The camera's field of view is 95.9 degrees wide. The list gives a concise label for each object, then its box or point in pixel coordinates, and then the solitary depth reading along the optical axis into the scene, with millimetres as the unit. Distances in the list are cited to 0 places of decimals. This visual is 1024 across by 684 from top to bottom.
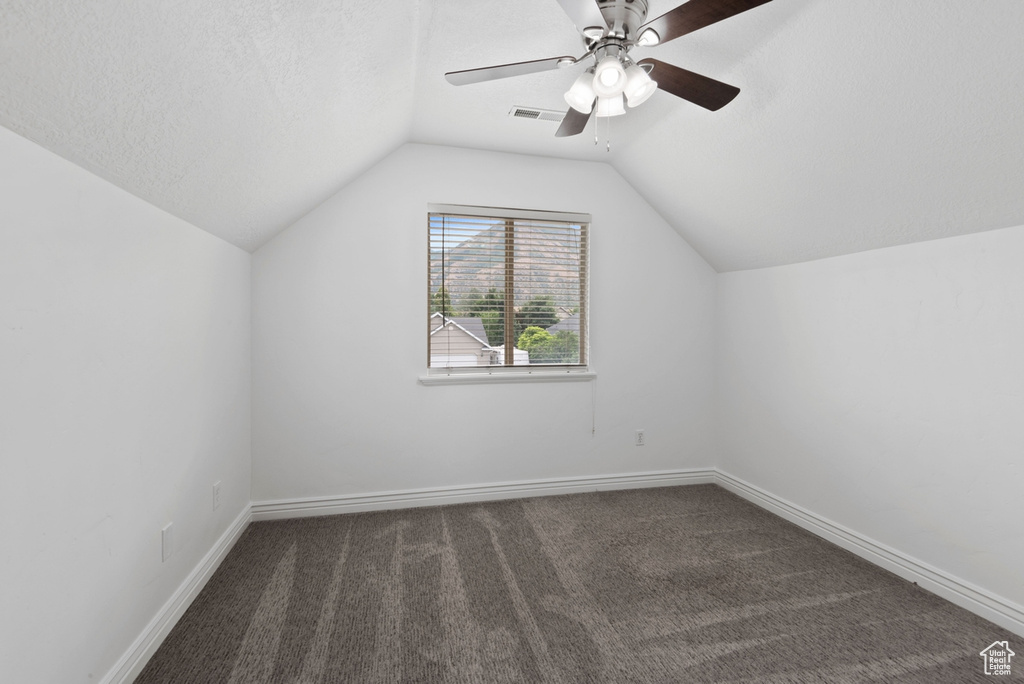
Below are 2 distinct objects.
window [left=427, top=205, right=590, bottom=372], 3168
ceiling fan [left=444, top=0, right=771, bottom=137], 1415
